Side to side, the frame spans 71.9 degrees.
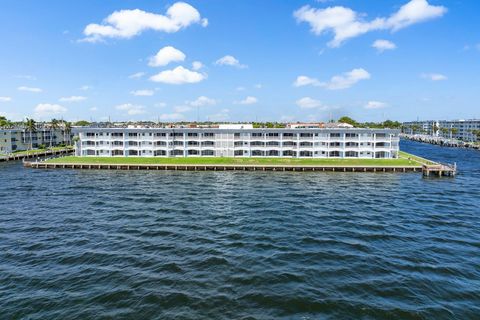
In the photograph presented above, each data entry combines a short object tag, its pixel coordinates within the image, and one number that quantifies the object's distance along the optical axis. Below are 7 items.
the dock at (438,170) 91.69
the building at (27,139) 136.38
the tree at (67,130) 180.59
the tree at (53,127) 171.02
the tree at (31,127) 145.99
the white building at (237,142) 115.75
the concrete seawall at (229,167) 98.50
